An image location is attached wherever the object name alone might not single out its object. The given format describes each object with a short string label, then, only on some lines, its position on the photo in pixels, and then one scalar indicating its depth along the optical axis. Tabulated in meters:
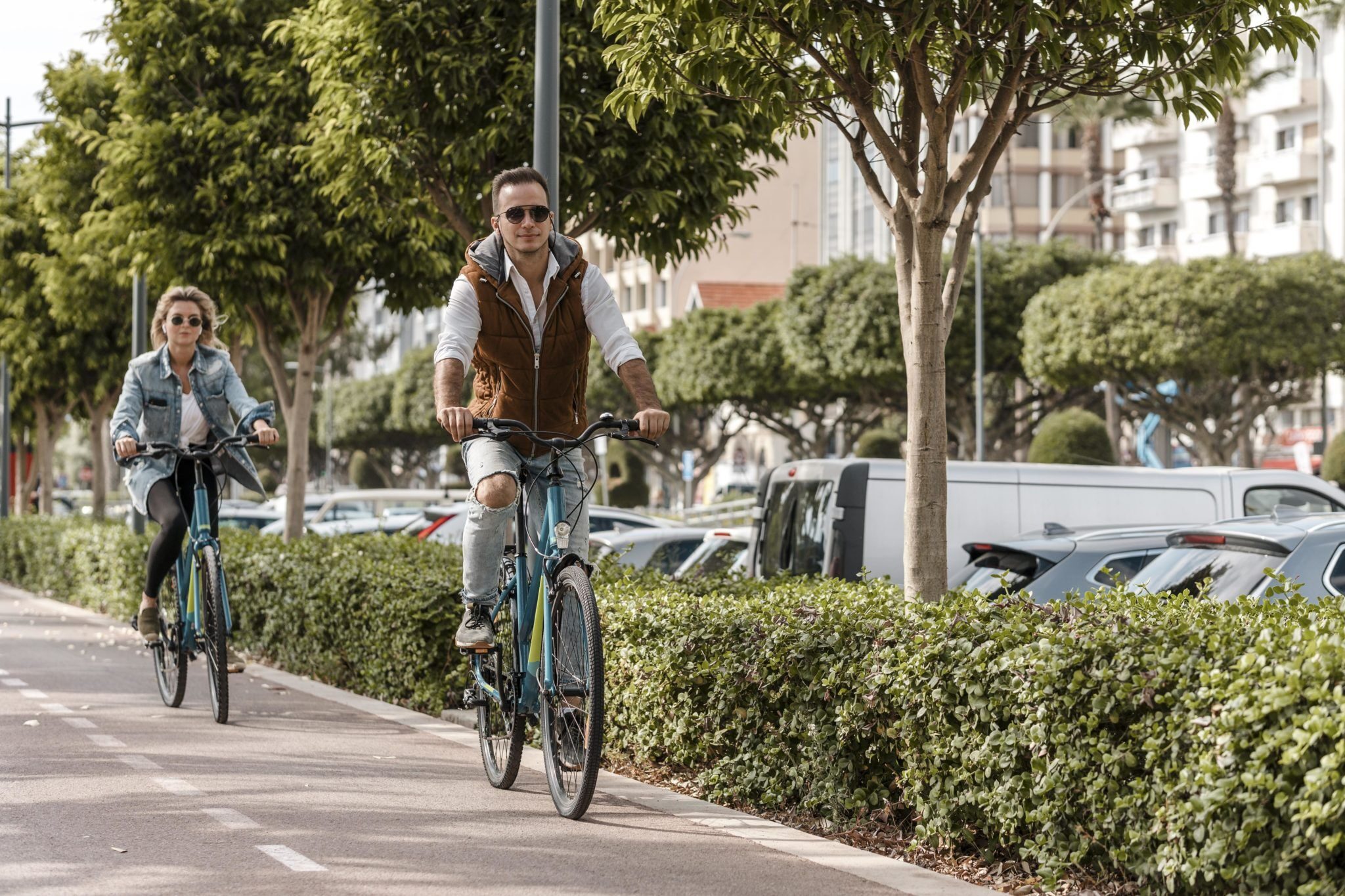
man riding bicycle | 6.91
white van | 13.87
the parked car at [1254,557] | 9.04
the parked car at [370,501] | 34.88
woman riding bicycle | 9.87
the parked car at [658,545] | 18.22
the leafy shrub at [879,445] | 58.56
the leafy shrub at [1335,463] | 49.22
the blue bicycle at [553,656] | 6.39
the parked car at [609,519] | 24.34
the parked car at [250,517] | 34.09
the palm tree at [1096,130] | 56.03
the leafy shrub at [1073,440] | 45.94
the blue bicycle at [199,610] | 9.47
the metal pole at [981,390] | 47.50
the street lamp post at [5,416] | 32.38
